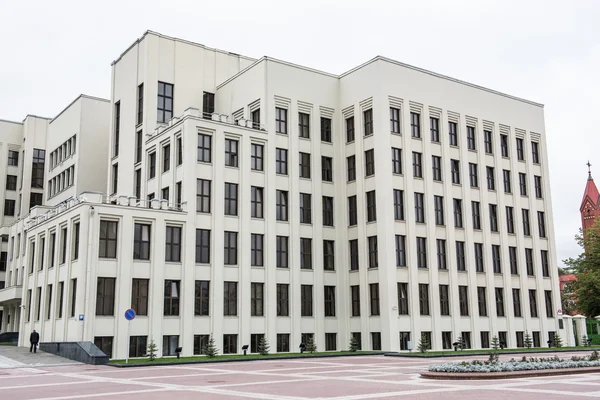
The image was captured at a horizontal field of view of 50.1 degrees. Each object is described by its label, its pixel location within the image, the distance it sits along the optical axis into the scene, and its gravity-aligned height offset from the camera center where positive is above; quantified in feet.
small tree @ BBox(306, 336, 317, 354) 144.15 -5.42
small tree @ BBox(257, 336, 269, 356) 137.08 -5.16
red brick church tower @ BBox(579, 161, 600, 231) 433.07 +77.26
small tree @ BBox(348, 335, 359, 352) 152.64 -5.50
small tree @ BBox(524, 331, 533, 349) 167.03 -5.62
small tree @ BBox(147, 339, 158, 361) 122.09 -4.93
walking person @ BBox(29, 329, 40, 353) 131.75 -2.70
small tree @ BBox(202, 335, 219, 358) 128.06 -5.24
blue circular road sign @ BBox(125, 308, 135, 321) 114.42 +1.83
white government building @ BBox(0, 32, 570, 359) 136.26 +24.67
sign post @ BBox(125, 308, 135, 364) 114.42 +1.74
